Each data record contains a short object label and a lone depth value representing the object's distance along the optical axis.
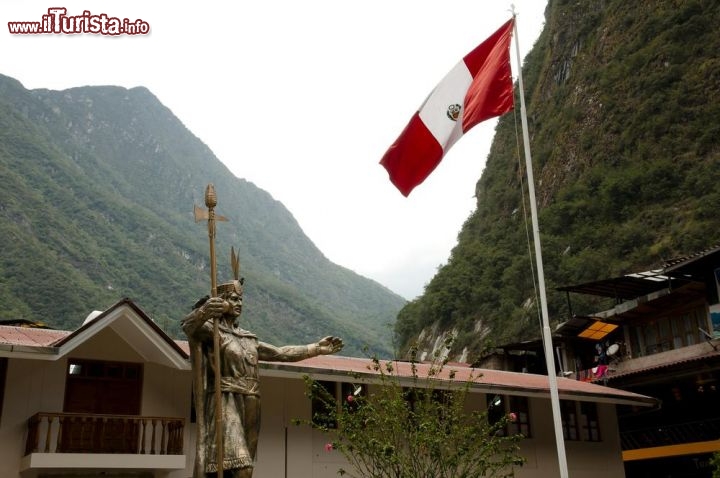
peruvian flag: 12.43
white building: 13.98
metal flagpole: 10.89
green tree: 12.20
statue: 8.31
